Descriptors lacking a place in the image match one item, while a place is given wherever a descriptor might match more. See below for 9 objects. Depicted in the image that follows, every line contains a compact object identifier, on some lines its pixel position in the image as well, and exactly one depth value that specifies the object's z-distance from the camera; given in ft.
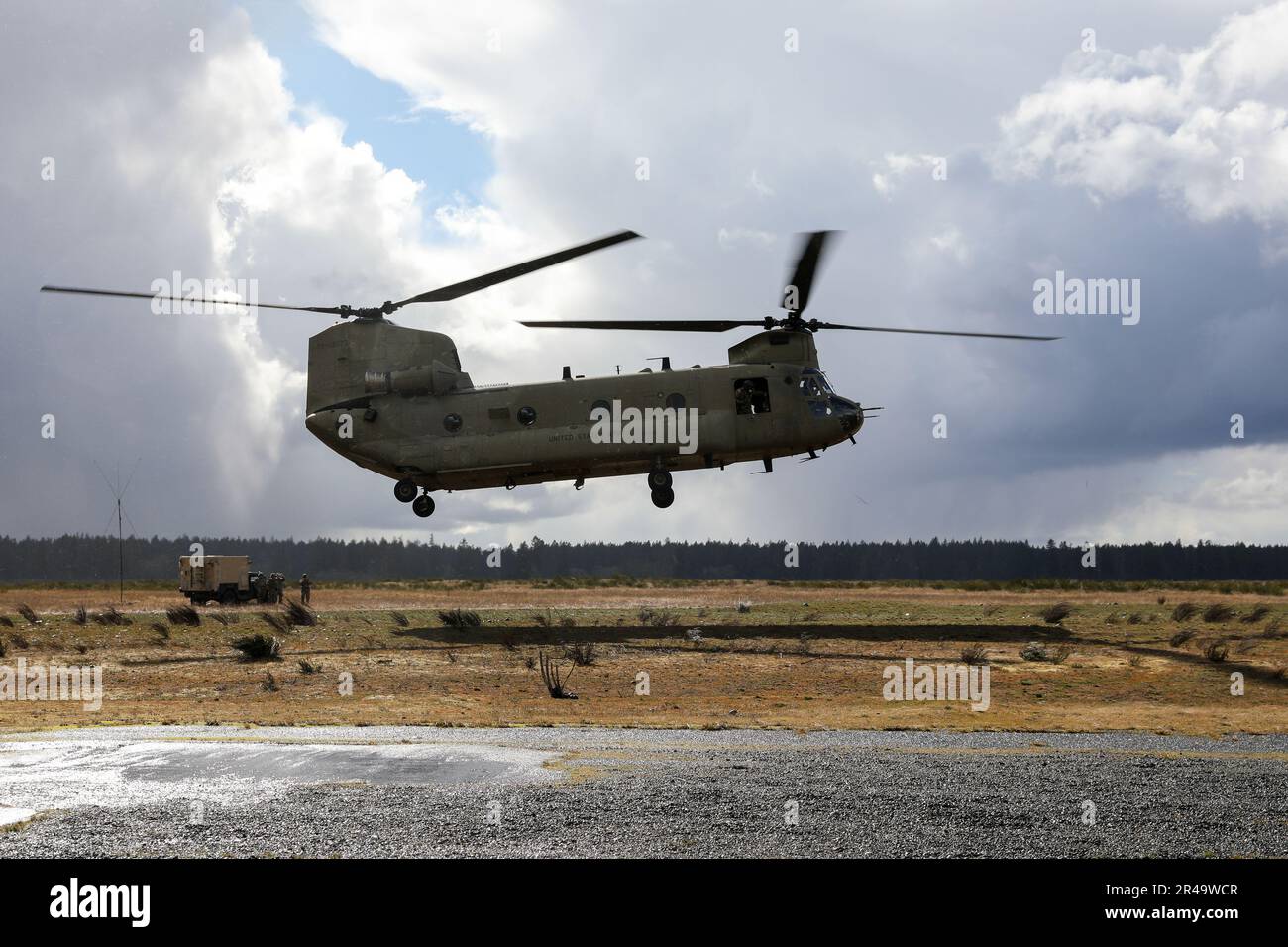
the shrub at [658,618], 119.14
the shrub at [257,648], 88.43
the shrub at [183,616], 123.24
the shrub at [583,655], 83.82
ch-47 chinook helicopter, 100.07
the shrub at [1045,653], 86.89
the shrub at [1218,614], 127.48
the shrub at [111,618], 127.54
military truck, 167.02
